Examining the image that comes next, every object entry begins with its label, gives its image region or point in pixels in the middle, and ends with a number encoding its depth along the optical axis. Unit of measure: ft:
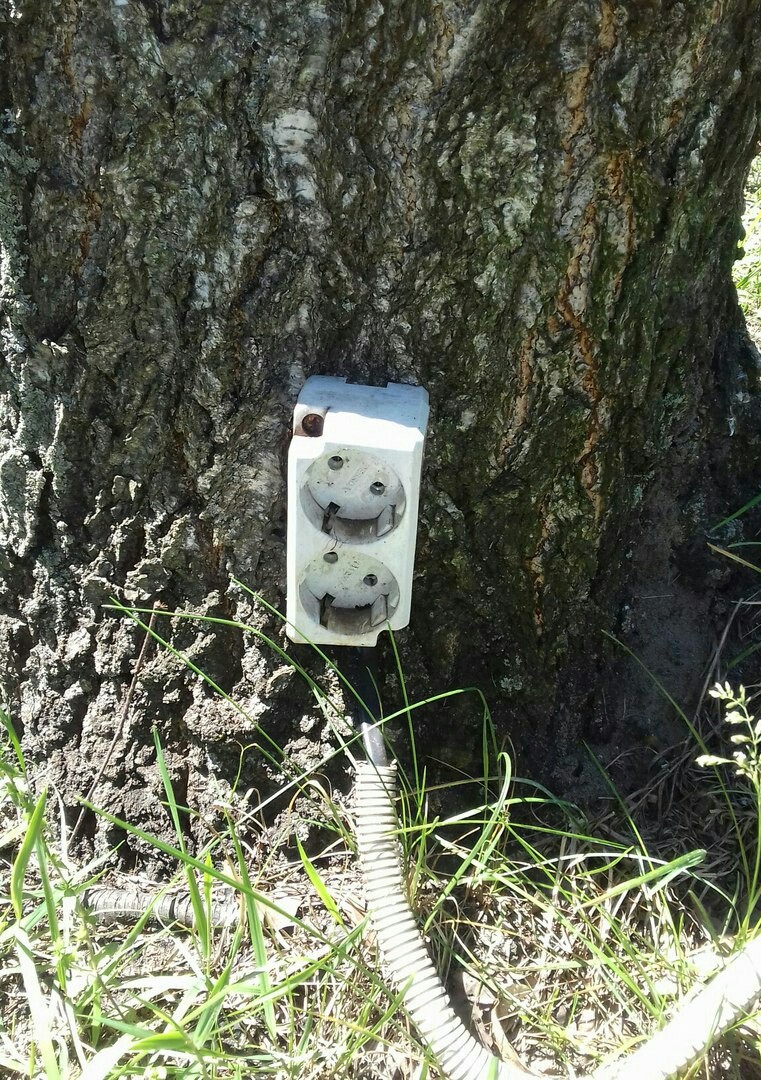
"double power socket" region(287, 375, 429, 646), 1.33
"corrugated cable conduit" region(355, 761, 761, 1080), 1.36
